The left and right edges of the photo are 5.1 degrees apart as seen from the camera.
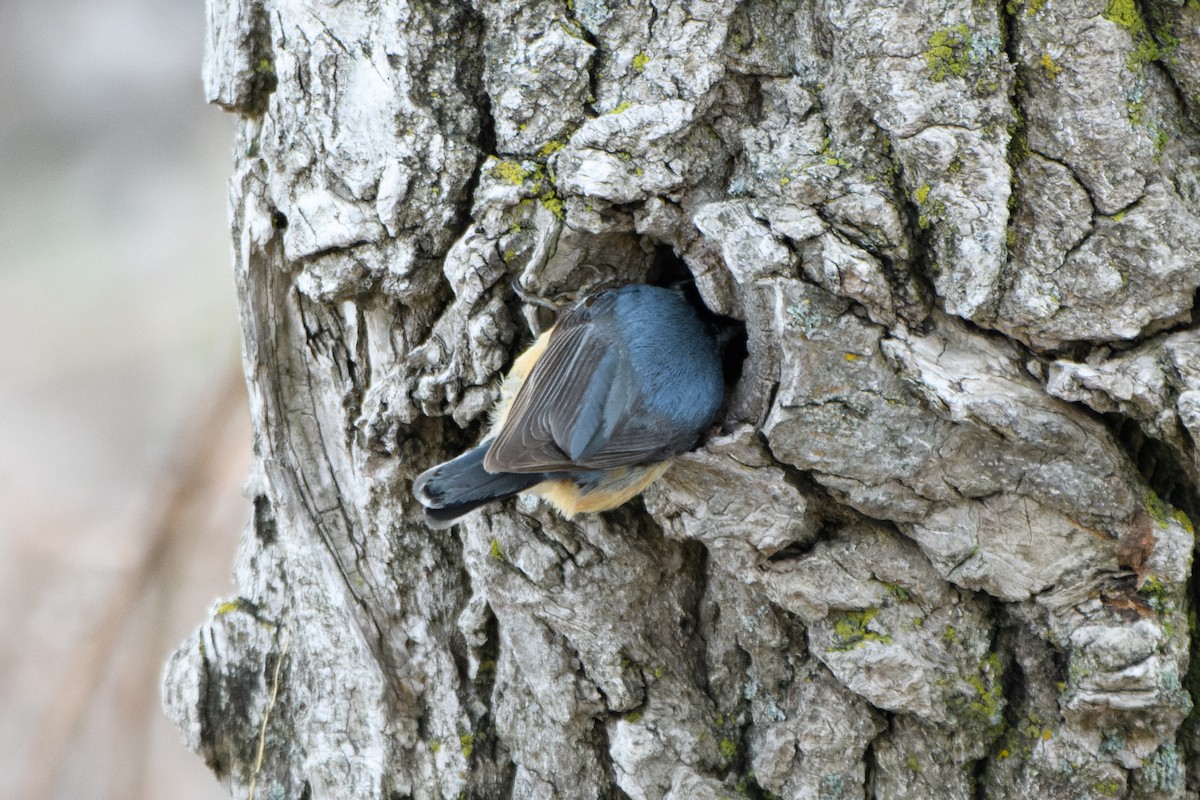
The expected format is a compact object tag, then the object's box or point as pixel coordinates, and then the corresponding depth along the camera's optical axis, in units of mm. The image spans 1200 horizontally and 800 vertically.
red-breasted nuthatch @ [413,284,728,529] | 3071
